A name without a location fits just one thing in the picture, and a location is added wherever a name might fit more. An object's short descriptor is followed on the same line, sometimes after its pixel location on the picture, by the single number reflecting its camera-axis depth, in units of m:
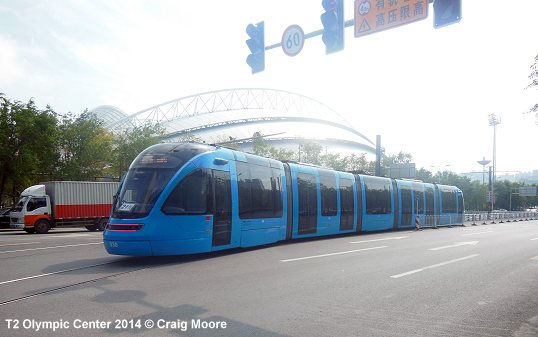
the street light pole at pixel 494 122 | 73.75
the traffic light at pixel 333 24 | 10.74
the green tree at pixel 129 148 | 42.78
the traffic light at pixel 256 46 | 12.66
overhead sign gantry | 8.95
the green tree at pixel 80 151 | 38.97
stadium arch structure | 79.19
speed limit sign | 11.81
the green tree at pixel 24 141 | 33.62
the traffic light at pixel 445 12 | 8.73
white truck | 26.50
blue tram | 10.52
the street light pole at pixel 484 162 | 98.06
